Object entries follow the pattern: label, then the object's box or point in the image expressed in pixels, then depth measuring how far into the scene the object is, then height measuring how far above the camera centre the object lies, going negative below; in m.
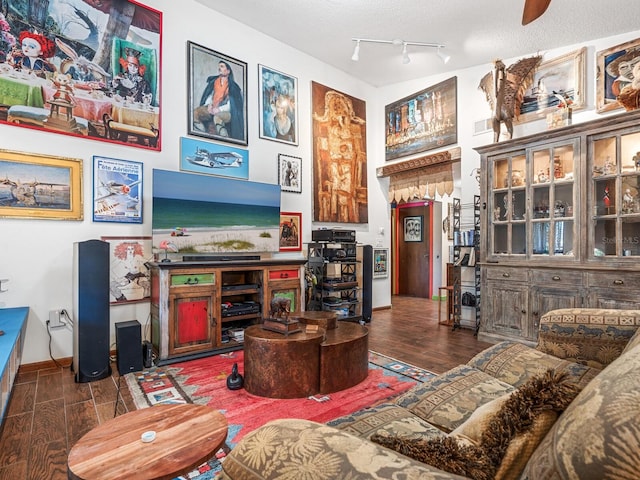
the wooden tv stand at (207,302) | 3.19 -0.64
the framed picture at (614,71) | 3.34 +1.71
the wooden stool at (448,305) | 4.84 -0.93
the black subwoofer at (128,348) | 2.93 -0.94
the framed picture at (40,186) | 2.90 +0.48
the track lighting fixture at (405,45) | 4.27 +2.46
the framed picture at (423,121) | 4.83 +1.82
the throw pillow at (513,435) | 0.68 -0.40
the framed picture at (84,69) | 2.97 +1.64
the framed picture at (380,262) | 5.76 -0.37
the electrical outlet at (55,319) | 3.10 -0.72
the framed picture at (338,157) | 5.08 +1.31
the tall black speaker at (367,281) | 4.92 -0.59
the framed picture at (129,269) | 3.40 -0.29
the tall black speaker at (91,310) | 2.76 -0.58
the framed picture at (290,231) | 4.66 +0.13
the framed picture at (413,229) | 7.97 +0.28
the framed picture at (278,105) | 4.52 +1.84
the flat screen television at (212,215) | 3.46 +0.29
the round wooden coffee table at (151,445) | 1.04 -0.70
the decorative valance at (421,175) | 4.91 +1.01
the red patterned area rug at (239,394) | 2.15 -1.14
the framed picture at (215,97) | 3.94 +1.73
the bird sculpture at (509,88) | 3.87 +1.81
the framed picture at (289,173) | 4.67 +0.95
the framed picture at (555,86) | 3.64 +1.74
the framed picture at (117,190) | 3.31 +0.50
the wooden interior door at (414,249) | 7.78 -0.21
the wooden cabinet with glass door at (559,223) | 3.06 +0.18
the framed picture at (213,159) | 3.89 +0.98
